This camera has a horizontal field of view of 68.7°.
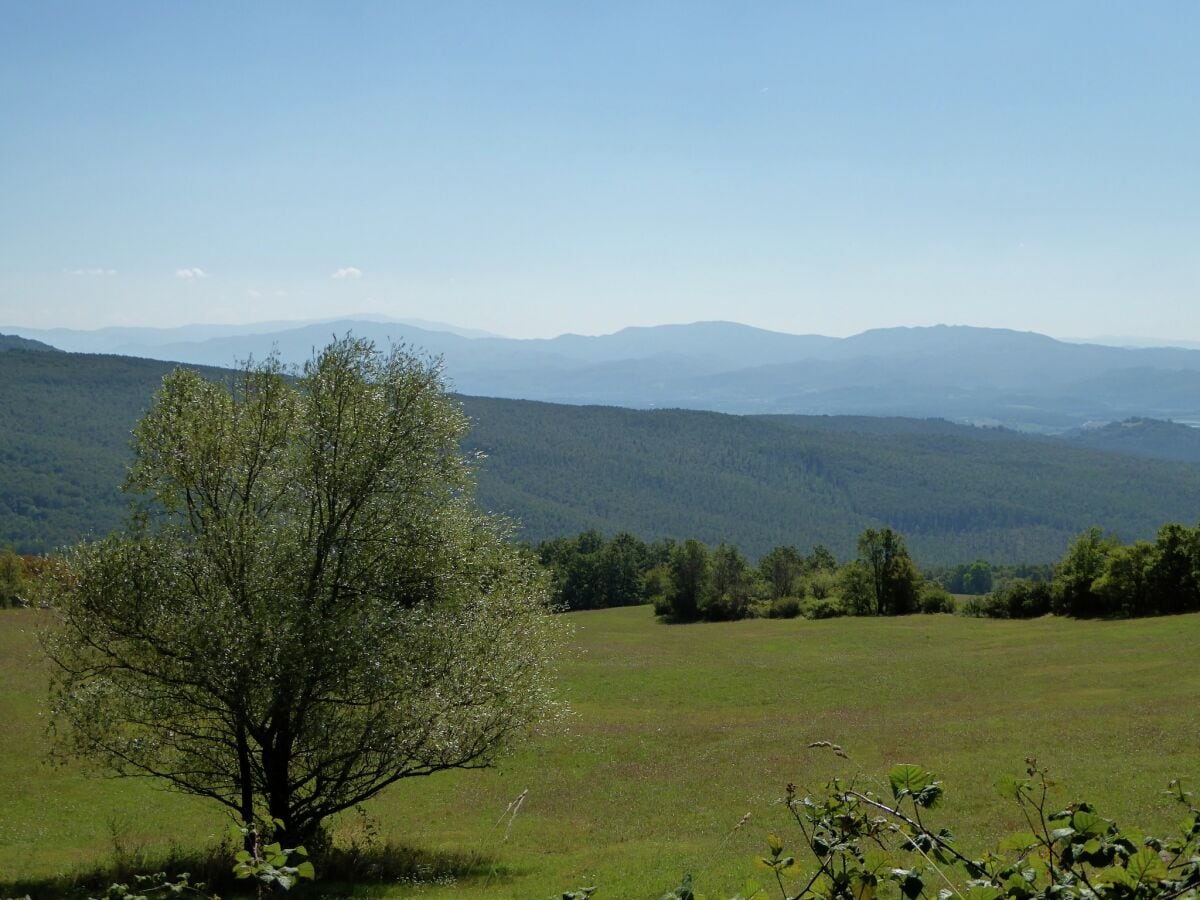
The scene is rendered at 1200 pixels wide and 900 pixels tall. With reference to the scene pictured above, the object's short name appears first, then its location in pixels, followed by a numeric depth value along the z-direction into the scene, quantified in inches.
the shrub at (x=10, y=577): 3262.8
